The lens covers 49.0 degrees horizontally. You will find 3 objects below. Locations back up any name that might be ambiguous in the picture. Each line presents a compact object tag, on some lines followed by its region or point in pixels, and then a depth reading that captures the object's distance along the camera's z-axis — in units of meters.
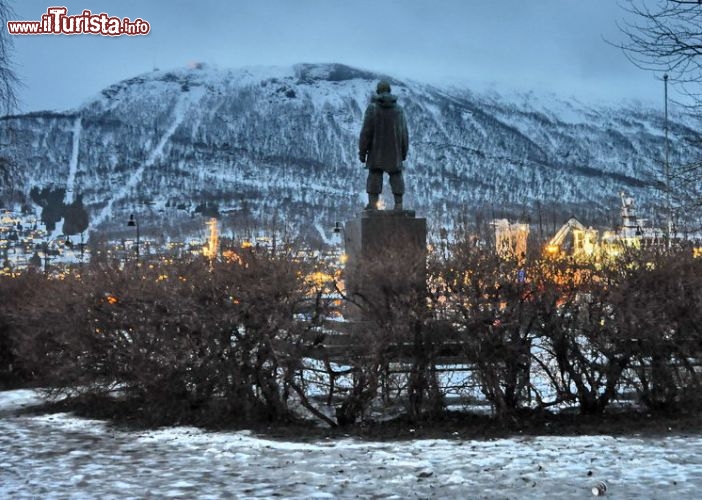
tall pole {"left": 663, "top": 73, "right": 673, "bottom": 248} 10.19
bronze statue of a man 14.63
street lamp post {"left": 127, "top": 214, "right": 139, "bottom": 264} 36.01
